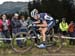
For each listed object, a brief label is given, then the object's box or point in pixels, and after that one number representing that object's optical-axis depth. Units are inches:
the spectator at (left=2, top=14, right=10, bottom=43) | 241.0
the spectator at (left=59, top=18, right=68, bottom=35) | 271.0
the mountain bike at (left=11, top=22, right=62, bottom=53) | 188.8
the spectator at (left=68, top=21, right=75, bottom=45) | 265.5
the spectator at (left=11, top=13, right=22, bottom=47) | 236.7
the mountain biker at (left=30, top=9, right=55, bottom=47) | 193.5
